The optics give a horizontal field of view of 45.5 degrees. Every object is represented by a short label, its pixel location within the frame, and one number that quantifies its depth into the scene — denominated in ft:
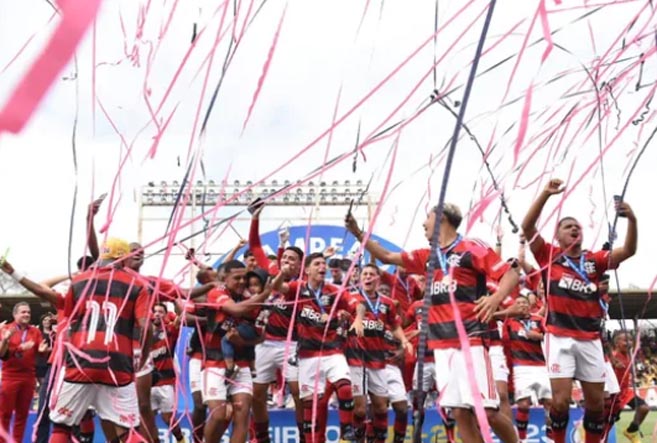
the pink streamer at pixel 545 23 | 7.76
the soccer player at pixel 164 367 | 30.04
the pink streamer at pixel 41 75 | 4.09
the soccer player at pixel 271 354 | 26.43
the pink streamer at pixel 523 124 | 7.65
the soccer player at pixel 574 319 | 19.63
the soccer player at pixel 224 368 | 22.80
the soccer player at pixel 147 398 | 27.35
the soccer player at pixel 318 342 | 26.23
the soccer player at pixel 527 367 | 30.37
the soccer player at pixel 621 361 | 35.01
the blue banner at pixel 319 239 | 53.72
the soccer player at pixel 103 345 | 18.08
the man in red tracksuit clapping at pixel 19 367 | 31.30
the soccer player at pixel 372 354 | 28.58
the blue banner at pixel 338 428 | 31.09
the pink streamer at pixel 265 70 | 10.31
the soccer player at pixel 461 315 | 17.15
